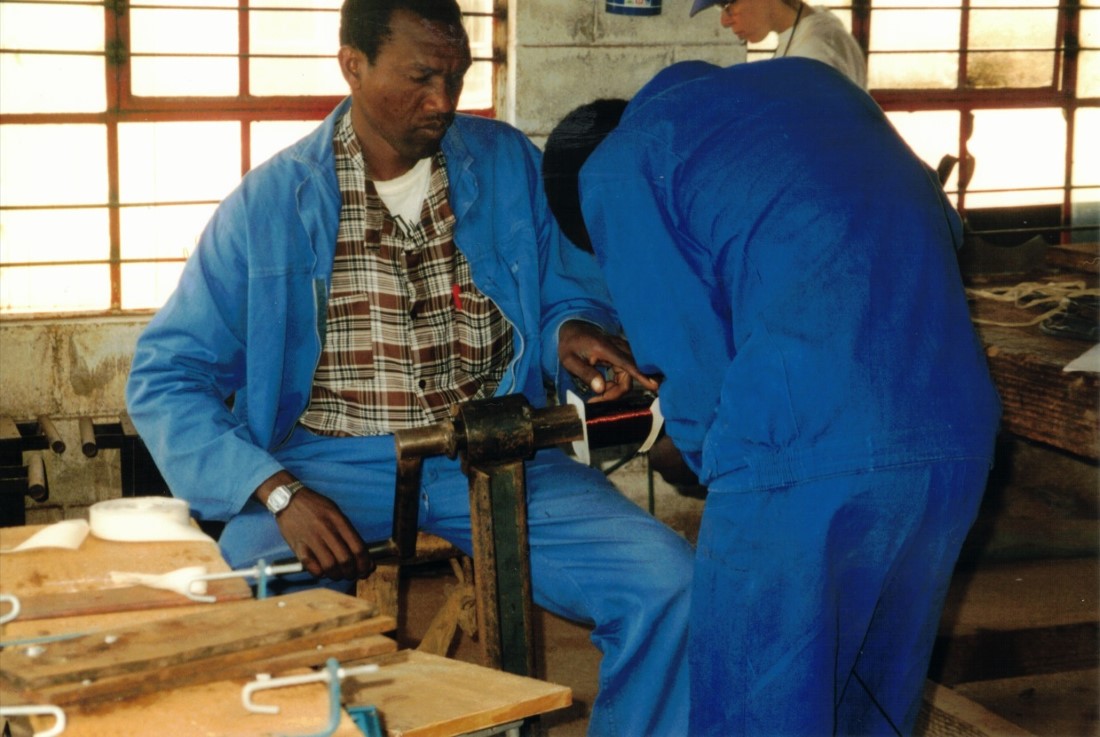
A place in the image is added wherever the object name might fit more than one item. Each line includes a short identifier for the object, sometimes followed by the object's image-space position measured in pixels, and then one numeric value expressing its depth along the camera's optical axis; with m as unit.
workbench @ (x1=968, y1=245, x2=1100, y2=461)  2.68
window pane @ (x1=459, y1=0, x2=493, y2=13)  4.48
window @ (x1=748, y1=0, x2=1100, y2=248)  5.17
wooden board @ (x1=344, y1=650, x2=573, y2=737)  1.94
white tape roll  1.81
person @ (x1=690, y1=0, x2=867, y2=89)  4.29
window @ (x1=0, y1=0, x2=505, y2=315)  4.22
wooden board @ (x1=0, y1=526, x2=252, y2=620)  1.56
